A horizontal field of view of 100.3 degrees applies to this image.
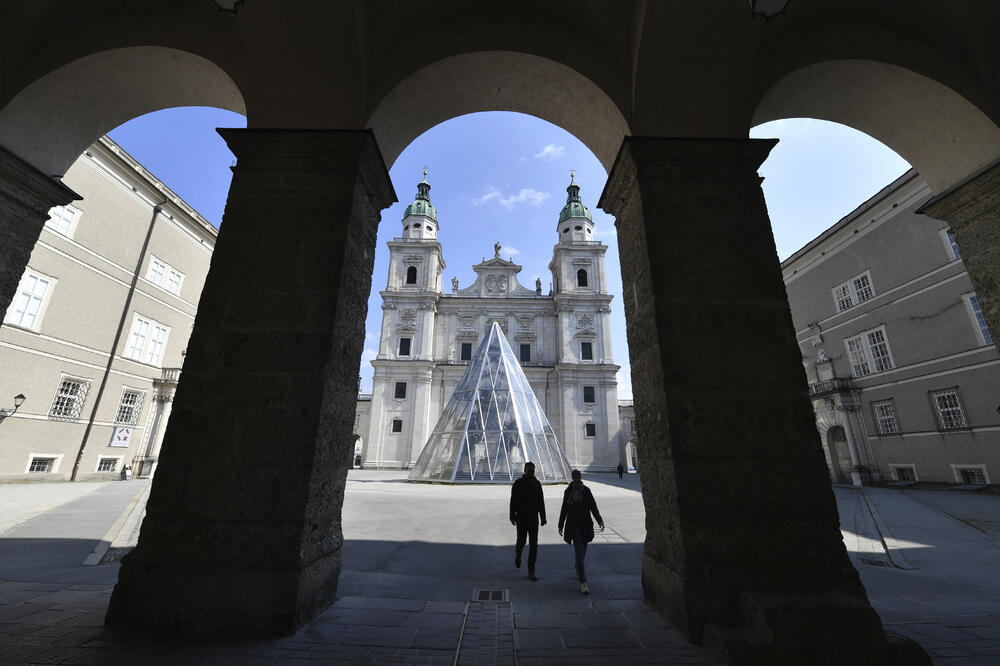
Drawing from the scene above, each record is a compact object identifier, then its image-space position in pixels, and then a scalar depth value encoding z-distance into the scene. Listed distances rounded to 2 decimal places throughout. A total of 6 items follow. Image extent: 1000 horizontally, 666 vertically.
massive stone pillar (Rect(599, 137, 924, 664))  2.46
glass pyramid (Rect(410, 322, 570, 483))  17.80
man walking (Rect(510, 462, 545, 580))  4.73
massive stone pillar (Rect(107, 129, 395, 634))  2.64
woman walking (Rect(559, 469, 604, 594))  4.24
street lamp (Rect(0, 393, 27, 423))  12.65
